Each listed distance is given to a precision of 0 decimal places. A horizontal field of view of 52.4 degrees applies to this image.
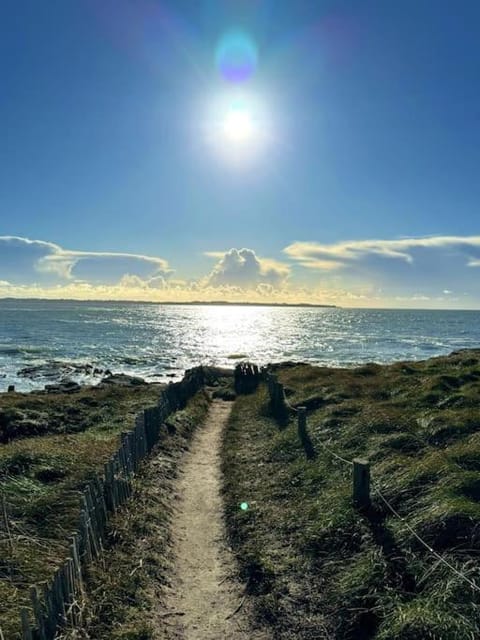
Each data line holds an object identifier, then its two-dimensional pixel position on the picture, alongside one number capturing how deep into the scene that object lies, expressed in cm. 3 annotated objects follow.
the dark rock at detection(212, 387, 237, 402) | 2658
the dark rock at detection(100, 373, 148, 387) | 3863
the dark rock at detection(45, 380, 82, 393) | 3420
